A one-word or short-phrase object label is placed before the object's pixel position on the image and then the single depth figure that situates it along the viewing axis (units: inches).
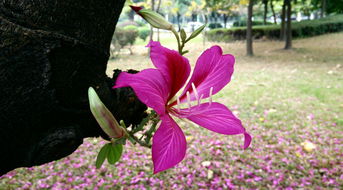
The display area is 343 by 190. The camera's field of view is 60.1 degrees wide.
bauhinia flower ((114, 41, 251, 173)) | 17.1
